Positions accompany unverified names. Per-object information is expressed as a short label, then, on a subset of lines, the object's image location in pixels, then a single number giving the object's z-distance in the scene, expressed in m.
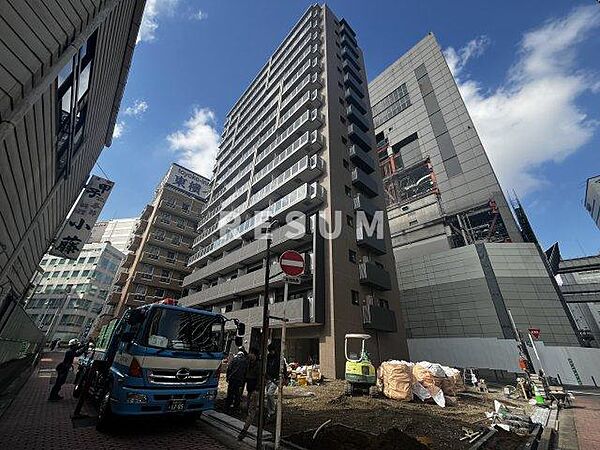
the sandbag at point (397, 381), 10.66
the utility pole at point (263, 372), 4.46
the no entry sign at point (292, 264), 5.32
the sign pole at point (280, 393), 4.53
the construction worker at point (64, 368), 8.92
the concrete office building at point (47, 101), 3.80
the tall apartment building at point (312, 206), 19.22
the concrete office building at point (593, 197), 48.69
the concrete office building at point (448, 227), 27.59
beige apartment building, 38.78
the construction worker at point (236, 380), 8.57
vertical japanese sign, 11.11
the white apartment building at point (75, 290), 57.88
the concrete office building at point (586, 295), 38.00
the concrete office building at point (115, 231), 83.38
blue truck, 5.70
